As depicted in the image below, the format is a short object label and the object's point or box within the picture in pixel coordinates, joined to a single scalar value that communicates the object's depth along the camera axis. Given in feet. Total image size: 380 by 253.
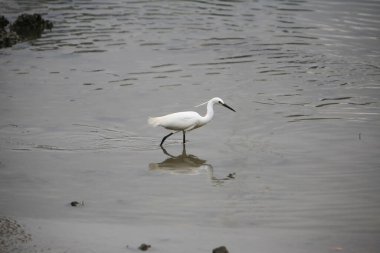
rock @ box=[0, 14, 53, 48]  126.76
